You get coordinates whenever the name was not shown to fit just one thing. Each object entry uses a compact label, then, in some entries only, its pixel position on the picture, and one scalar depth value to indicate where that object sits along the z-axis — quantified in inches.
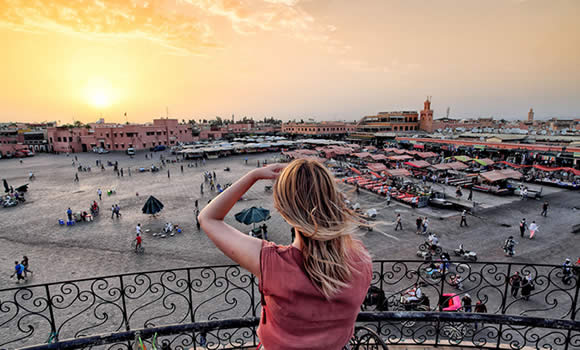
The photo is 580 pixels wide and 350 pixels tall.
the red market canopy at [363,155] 1395.7
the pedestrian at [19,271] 380.5
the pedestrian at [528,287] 321.3
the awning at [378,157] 1347.9
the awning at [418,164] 1099.2
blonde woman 49.1
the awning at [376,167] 1043.8
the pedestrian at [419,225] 548.6
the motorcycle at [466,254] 430.3
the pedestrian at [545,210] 639.8
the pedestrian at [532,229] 514.9
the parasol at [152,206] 602.2
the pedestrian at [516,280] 316.8
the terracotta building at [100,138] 2293.3
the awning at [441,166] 1037.2
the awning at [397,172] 940.0
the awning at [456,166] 1050.6
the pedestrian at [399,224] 568.2
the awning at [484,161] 1107.9
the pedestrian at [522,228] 518.0
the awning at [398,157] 1278.3
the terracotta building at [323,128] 3230.8
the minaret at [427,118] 2896.2
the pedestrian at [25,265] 401.1
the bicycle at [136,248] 480.4
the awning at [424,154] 1352.4
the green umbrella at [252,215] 499.0
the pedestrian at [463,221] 578.2
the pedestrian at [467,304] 282.0
